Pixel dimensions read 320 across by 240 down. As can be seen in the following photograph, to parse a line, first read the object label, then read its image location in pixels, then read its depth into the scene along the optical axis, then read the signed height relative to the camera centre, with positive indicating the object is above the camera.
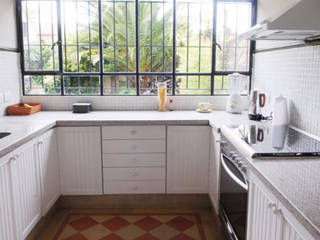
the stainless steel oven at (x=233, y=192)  1.74 -0.70
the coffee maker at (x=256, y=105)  2.70 -0.19
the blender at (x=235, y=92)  3.12 -0.09
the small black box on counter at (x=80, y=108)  3.14 -0.26
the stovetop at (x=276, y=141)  1.62 -0.36
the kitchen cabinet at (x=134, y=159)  2.81 -0.72
